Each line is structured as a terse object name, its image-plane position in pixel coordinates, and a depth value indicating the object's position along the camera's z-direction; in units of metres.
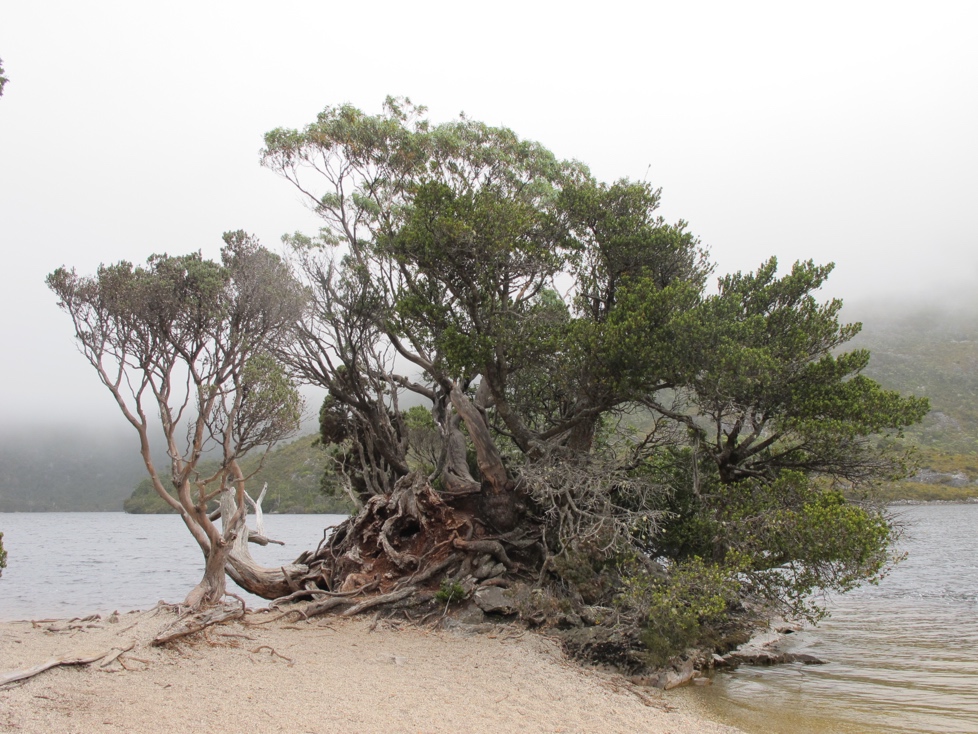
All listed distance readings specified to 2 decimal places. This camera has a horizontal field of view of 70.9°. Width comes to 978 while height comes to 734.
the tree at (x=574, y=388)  14.71
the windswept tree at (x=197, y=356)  17.14
